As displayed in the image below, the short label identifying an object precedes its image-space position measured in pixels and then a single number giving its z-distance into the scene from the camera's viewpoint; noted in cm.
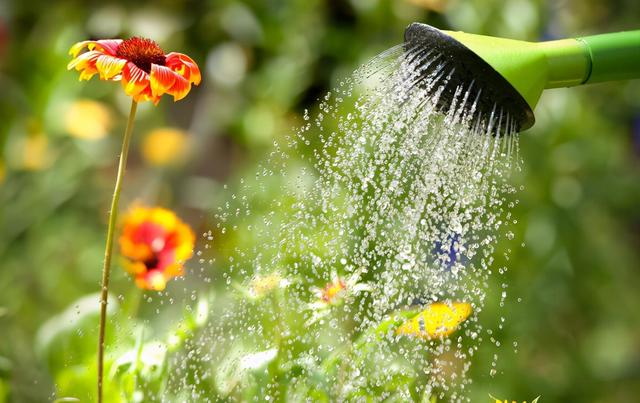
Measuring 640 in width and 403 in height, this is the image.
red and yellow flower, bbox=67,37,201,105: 143
